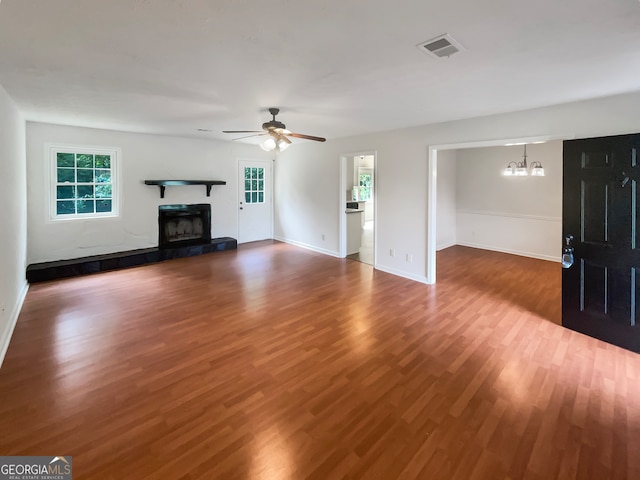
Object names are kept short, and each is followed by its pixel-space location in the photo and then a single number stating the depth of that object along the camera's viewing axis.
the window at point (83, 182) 5.22
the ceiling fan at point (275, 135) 3.75
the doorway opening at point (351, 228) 6.17
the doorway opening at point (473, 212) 3.98
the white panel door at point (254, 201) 7.62
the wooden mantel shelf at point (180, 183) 5.98
